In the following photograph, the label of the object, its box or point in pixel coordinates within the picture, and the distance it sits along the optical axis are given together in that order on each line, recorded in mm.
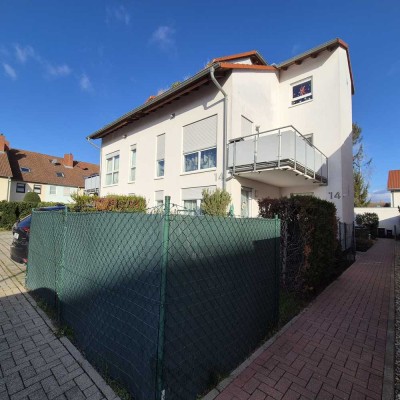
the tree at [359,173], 24844
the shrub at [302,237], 5453
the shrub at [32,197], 24922
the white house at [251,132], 9539
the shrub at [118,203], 9828
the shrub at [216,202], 9055
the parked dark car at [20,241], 6820
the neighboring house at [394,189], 27281
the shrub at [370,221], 22922
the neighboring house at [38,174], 28344
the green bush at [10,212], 18016
